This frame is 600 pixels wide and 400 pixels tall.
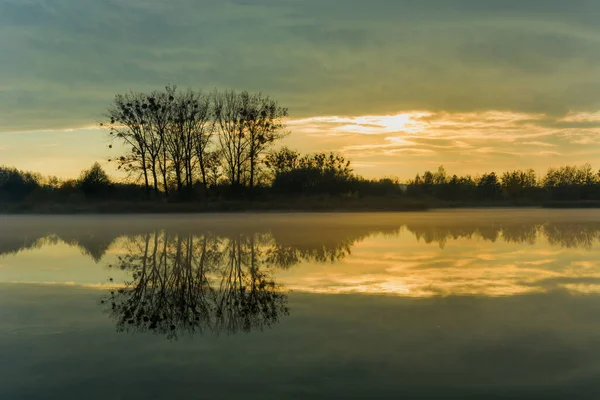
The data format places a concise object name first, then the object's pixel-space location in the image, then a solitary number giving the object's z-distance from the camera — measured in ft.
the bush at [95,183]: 167.63
